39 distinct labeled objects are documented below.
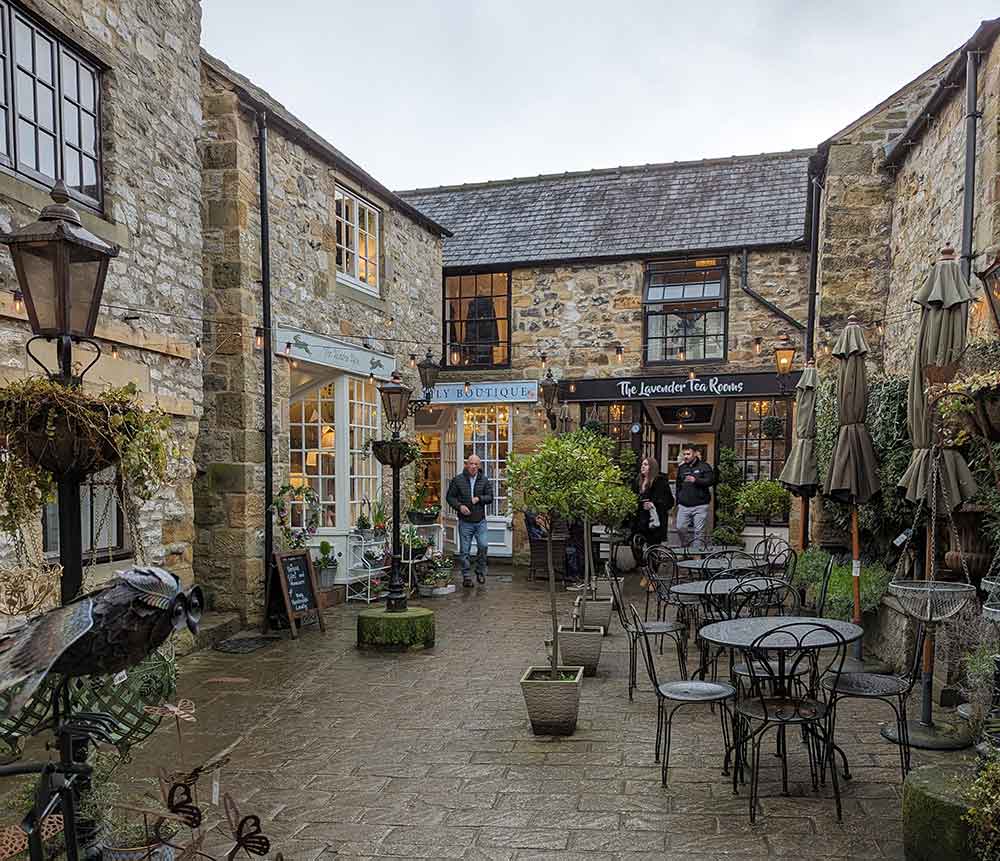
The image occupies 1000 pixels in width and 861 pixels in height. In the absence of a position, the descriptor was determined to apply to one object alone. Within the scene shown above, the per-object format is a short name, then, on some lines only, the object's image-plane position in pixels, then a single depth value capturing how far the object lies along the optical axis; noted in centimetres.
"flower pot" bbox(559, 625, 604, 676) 660
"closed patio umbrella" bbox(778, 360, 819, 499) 837
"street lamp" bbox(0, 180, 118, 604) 328
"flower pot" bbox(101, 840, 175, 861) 274
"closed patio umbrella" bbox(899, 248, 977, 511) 541
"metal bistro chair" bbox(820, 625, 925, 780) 427
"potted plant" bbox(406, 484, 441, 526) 1157
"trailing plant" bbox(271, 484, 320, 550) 895
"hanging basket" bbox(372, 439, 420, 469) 812
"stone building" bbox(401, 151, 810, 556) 1304
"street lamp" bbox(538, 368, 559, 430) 1315
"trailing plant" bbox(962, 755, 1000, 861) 305
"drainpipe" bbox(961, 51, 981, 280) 664
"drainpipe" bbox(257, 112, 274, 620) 867
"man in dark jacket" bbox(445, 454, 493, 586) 1167
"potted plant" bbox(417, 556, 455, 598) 1083
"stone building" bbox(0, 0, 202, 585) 579
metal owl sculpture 200
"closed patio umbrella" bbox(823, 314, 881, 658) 662
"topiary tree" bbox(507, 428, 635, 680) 616
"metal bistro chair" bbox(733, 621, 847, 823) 409
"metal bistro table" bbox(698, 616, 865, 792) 429
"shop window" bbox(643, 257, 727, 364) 1329
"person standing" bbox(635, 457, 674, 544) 1283
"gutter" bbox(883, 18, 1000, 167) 650
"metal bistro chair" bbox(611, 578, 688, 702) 591
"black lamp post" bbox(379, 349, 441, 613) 797
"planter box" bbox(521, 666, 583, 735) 514
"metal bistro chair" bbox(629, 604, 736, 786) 445
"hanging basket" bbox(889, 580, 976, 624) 459
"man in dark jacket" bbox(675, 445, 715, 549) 1158
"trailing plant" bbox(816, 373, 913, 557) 699
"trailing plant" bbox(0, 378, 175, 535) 311
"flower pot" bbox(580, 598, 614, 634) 802
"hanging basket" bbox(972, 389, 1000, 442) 388
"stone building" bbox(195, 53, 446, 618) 845
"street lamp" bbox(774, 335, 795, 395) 1124
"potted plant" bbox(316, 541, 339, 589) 973
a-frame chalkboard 843
